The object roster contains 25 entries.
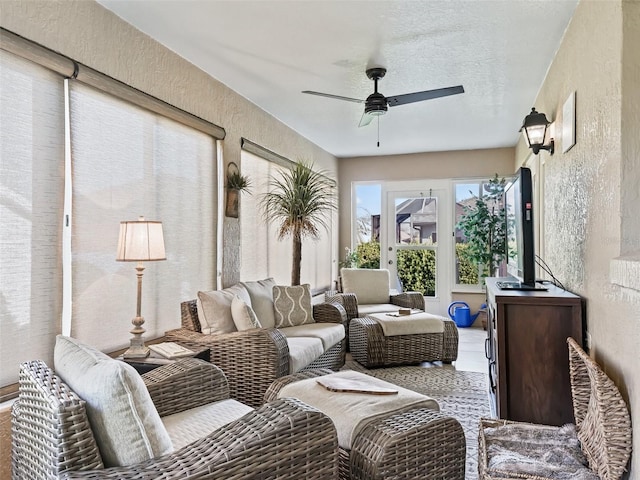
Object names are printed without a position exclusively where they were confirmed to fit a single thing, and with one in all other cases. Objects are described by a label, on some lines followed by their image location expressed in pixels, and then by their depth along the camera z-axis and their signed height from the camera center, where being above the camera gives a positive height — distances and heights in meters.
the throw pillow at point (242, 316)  3.05 -0.45
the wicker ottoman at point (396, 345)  4.22 -0.91
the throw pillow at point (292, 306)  3.81 -0.48
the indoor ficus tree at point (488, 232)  6.00 +0.27
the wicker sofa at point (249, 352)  2.87 -0.67
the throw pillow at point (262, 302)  3.66 -0.43
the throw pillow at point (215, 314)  3.08 -0.44
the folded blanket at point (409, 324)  4.24 -0.70
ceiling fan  3.22 +1.14
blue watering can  6.30 -0.92
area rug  2.81 -1.12
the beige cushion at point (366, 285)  5.19 -0.39
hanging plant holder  3.90 +0.56
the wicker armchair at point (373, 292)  5.07 -0.47
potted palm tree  4.40 +0.46
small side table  2.32 -0.59
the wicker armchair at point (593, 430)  1.43 -0.63
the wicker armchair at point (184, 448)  1.14 -0.56
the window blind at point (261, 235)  4.32 +0.17
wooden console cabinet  2.21 -0.52
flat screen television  2.45 +0.15
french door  6.73 +0.20
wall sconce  3.06 +0.84
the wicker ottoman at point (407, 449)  1.74 -0.81
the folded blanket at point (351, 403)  1.88 -0.70
